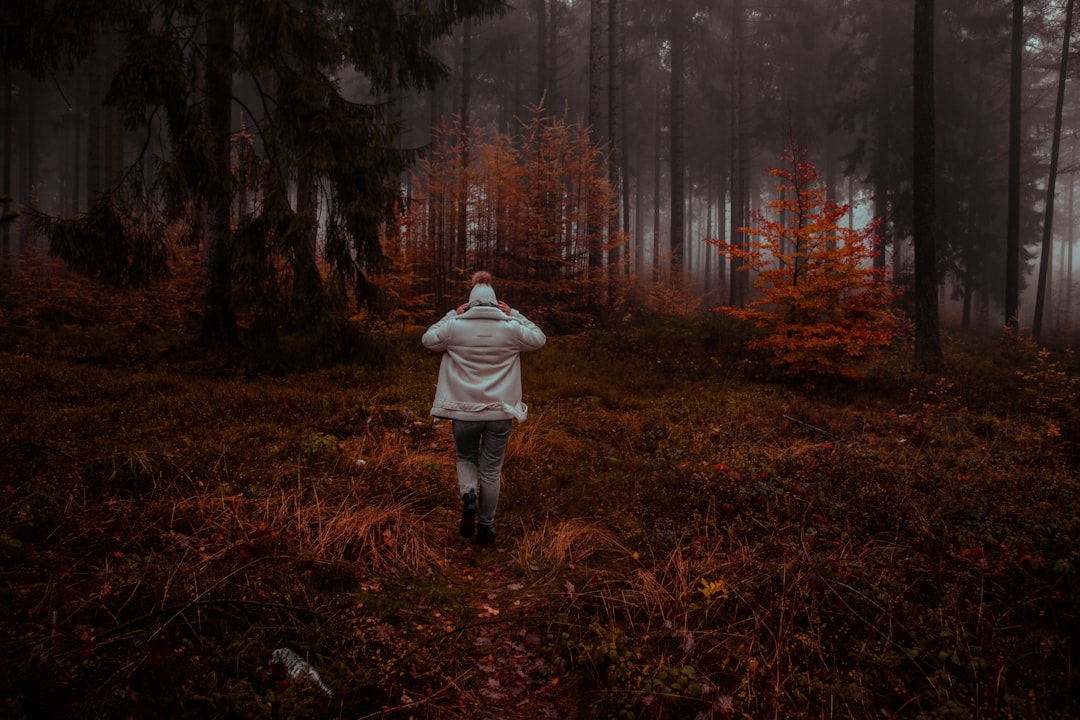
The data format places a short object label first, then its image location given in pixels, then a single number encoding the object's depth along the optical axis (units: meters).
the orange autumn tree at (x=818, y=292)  9.04
